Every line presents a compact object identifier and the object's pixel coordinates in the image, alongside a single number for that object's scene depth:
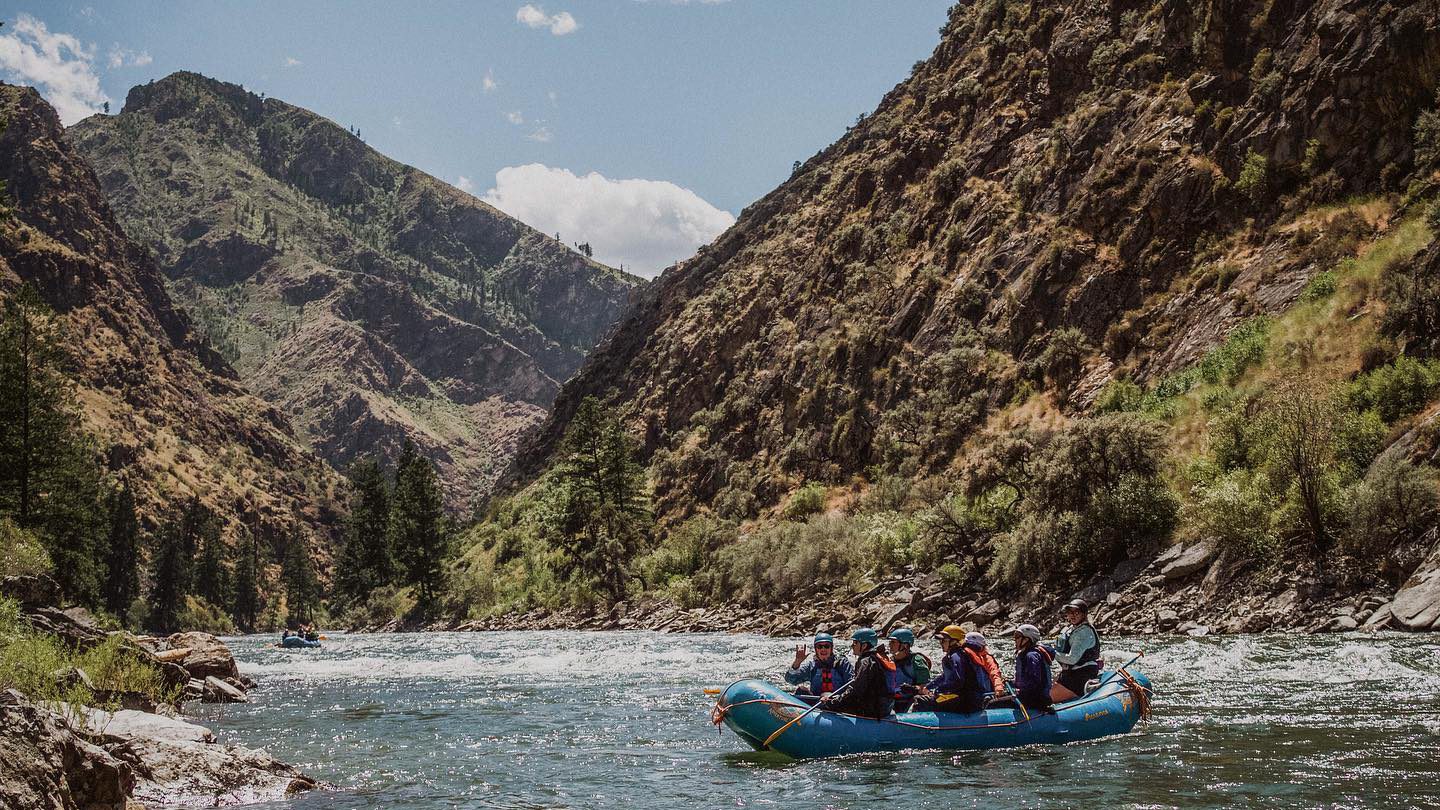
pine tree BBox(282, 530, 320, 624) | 110.56
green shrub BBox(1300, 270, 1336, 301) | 34.50
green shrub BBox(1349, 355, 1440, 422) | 26.78
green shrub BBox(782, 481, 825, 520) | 55.12
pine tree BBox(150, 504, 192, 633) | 89.31
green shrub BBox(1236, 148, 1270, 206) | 41.75
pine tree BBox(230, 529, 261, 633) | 103.25
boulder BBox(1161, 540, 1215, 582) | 28.27
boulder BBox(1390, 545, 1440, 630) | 21.36
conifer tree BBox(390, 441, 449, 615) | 76.12
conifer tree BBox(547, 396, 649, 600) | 65.00
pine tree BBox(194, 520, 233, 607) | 100.88
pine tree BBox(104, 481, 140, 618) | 81.75
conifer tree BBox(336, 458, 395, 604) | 85.00
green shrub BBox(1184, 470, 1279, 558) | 26.69
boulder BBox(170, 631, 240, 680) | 23.31
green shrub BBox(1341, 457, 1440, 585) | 23.36
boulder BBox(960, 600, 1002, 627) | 31.81
